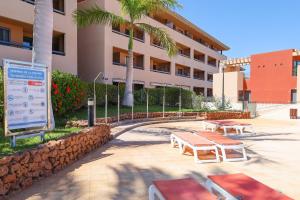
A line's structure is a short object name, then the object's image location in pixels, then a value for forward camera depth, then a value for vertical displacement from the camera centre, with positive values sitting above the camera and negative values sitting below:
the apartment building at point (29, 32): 11.23 +4.64
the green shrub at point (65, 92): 8.57 +0.32
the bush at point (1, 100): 6.69 -0.08
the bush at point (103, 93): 12.61 +0.44
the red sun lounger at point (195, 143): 5.29 -1.28
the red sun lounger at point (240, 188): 2.46 -1.26
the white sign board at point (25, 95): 4.11 +0.07
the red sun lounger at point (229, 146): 5.41 -1.34
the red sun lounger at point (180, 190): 2.50 -1.28
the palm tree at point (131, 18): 12.03 +5.24
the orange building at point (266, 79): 26.38 +3.07
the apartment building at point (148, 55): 16.50 +4.91
